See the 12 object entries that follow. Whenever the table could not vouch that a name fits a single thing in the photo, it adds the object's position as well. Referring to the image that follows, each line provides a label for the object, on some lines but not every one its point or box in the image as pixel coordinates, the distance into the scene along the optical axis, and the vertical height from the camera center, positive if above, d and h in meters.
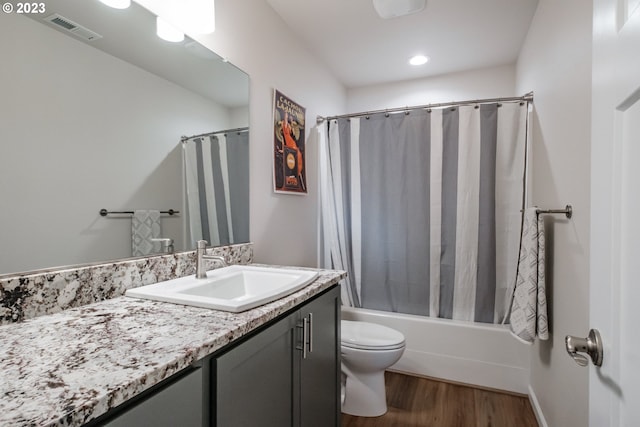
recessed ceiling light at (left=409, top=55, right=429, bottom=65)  2.56 +1.22
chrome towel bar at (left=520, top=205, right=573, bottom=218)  1.30 -0.01
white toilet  1.79 -0.91
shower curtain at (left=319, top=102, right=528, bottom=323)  2.19 +0.01
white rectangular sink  0.92 -0.28
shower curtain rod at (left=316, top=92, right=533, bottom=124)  2.08 +0.74
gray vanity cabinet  0.77 -0.50
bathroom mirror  0.85 +0.26
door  0.49 -0.01
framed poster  2.00 +0.42
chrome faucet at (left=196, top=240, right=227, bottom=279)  1.27 -0.20
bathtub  2.10 -1.00
